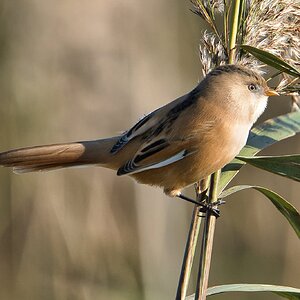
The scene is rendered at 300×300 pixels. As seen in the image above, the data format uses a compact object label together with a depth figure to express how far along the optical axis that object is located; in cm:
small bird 541
